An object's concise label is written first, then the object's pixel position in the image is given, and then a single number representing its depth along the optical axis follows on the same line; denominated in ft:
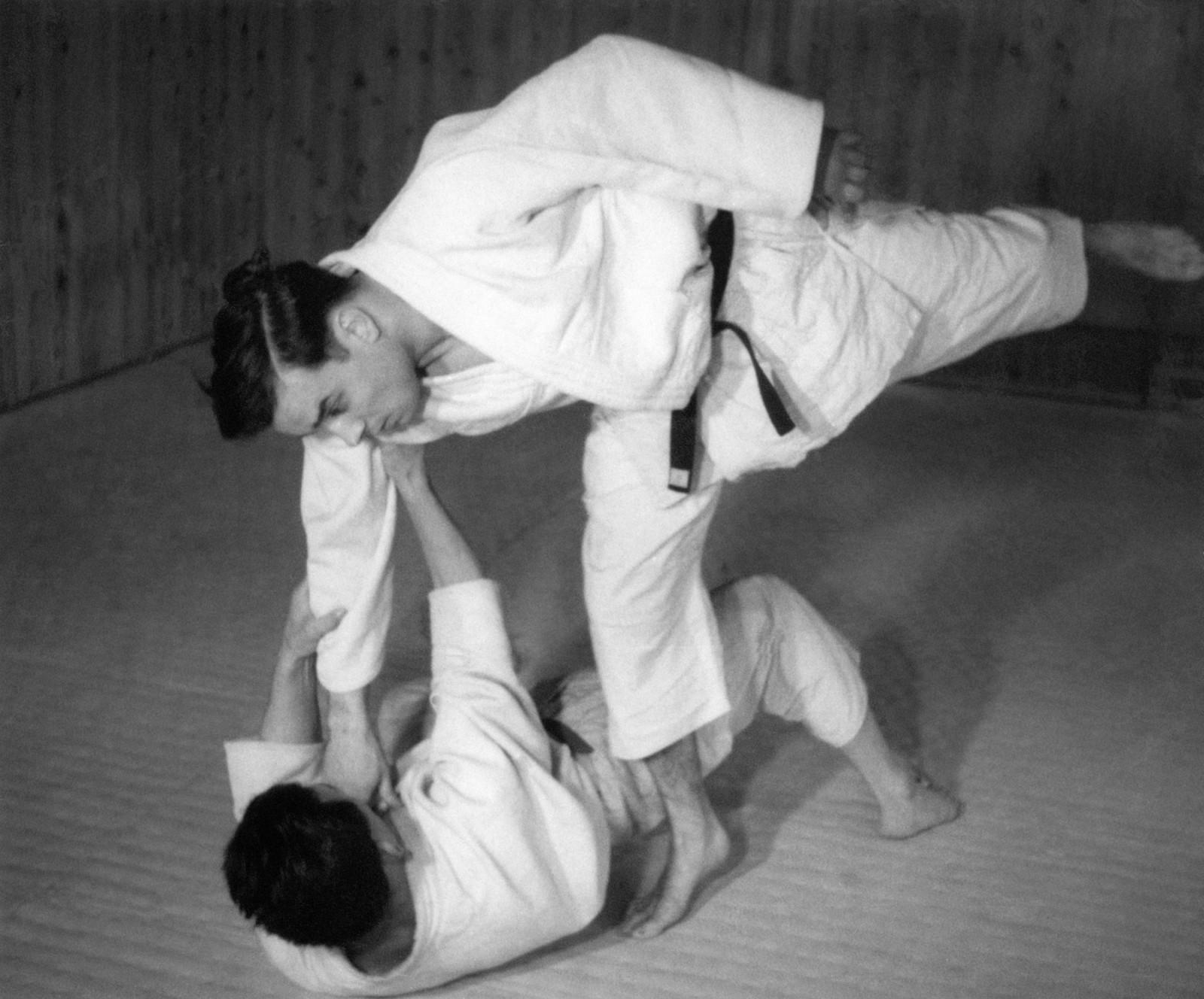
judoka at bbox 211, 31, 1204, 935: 5.42
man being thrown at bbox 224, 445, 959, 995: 5.24
